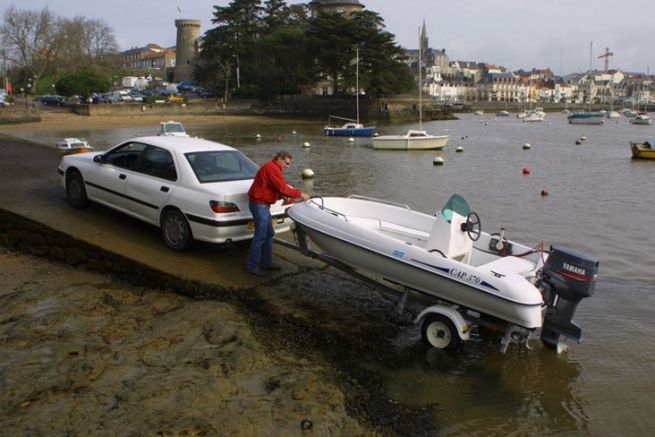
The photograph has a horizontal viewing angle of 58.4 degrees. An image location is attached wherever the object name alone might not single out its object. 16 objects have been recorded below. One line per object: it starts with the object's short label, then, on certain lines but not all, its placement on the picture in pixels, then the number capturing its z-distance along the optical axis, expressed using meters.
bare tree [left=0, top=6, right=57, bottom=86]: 95.12
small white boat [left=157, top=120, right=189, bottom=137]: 34.62
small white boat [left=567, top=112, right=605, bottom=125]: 87.99
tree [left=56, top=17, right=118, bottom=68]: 101.50
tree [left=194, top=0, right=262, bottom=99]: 96.88
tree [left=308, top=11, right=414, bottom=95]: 81.38
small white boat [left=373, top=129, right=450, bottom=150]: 40.28
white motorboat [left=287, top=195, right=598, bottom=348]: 5.91
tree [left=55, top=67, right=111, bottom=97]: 81.56
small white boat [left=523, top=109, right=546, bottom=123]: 95.56
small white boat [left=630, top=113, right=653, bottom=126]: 90.43
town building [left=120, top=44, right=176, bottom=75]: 179.38
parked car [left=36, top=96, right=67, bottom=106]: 83.99
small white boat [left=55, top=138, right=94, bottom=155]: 26.58
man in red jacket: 7.53
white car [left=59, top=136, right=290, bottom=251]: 7.81
